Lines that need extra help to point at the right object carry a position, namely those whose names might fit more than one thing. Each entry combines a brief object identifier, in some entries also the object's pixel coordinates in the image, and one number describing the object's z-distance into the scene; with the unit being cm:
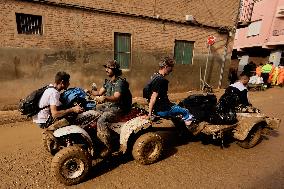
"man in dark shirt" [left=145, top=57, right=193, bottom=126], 486
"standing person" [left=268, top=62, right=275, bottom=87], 1632
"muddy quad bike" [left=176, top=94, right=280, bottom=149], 545
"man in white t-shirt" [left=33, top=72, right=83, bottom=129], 404
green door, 1095
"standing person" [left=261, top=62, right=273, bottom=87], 1577
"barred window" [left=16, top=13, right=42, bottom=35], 874
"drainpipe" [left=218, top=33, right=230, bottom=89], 1440
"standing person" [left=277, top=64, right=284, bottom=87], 1615
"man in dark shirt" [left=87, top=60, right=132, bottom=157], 446
